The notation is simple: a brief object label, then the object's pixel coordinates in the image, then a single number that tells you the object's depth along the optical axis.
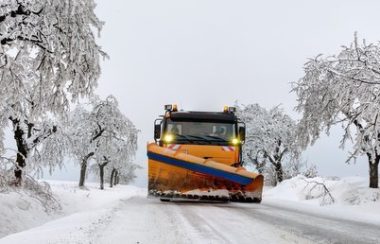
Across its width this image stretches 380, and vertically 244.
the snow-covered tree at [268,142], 44.62
